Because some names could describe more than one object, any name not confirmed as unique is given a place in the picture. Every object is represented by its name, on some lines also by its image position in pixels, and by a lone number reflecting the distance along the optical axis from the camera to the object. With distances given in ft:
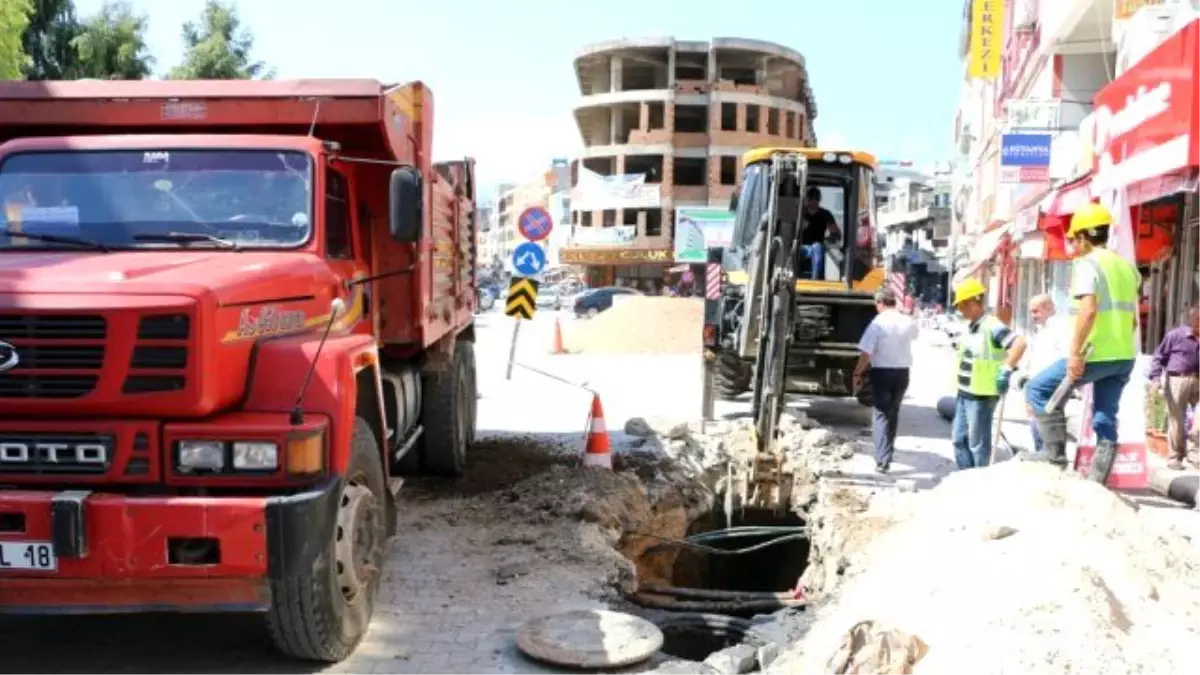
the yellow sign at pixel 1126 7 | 40.68
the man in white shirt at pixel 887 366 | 27.73
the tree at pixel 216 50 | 78.89
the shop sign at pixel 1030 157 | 55.62
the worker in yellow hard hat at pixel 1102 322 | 21.31
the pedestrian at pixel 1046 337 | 24.56
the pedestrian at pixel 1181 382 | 28.17
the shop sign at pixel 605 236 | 179.11
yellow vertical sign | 88.12
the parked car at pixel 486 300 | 144.10
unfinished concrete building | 180.96
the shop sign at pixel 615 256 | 179.11
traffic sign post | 48.03
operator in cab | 36.99
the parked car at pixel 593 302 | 133.90
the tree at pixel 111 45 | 73.31
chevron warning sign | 48.47
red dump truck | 11.87
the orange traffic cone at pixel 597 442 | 27.12
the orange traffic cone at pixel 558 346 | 69.36
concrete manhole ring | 14.48
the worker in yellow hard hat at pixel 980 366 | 24.40
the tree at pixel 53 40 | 73.02
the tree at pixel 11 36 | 48.67
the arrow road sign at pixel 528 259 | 48.11
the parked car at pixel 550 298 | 166.81
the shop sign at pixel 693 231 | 120.46
